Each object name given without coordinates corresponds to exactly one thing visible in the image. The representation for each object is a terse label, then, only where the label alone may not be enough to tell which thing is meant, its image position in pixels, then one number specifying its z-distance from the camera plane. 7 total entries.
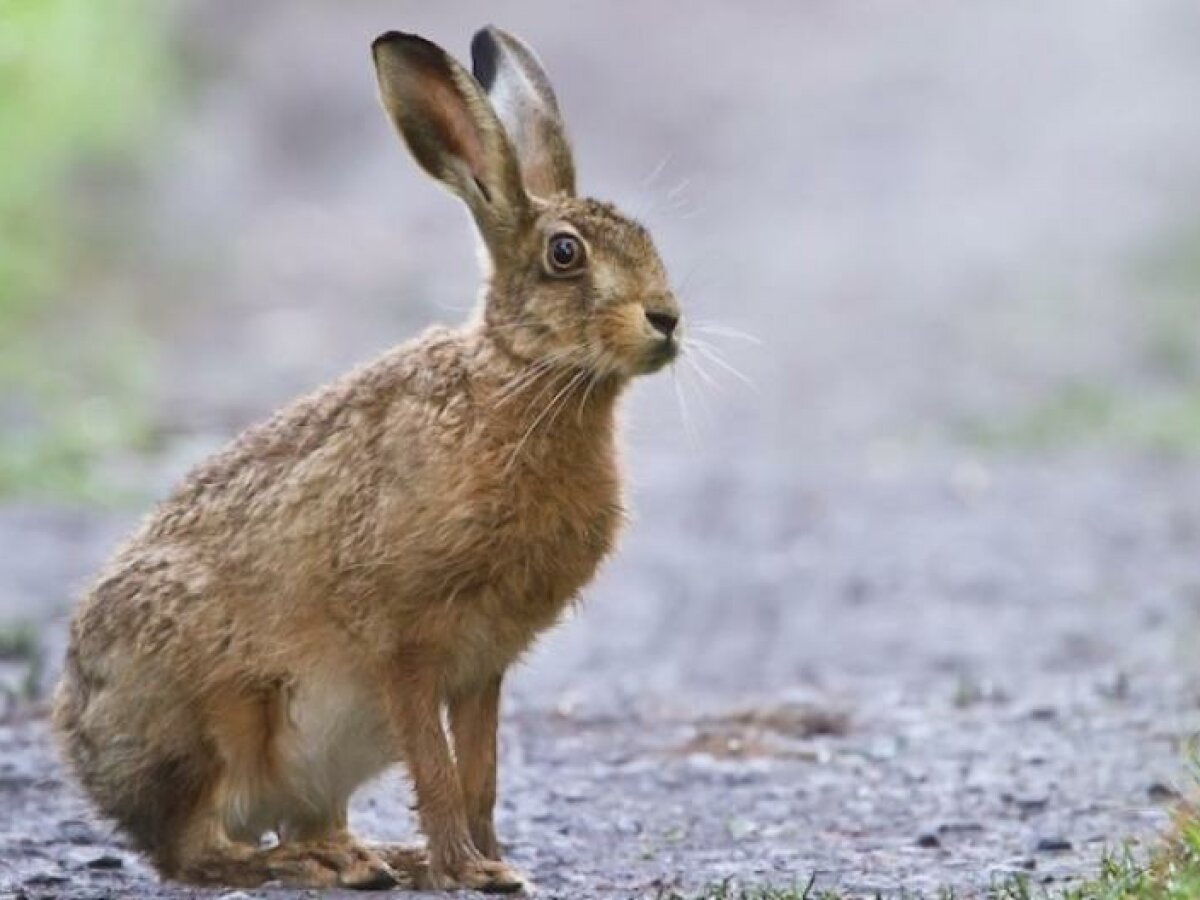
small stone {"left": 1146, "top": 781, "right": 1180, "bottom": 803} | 14.37
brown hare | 11.95
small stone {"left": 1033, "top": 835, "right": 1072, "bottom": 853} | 13.30
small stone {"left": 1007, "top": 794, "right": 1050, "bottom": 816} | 14.45
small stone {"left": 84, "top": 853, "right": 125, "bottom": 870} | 13.18
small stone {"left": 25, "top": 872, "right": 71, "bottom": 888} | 12.54
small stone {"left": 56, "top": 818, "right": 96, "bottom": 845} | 13.86
